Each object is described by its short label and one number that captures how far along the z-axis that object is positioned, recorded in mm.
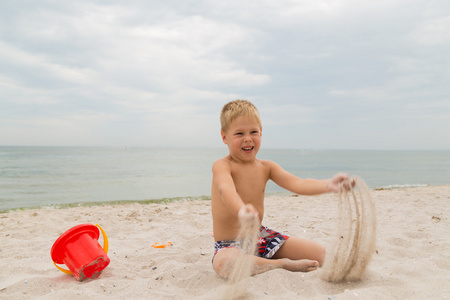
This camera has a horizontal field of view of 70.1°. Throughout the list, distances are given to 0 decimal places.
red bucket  2840
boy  2666
